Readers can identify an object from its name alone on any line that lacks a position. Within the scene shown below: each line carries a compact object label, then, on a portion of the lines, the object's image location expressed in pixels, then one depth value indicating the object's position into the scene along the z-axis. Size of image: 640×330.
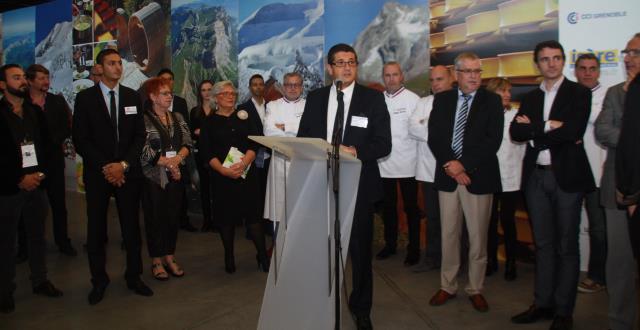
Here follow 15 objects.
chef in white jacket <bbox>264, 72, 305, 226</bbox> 4.86
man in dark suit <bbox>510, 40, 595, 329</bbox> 2.99
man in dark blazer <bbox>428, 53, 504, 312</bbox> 3.38
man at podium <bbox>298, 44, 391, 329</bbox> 2.94
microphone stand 2.18
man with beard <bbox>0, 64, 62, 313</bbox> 3.39
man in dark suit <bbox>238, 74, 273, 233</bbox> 5.06
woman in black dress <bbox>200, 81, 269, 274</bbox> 4.41
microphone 2.26
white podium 2.48
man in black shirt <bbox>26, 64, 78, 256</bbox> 4.91
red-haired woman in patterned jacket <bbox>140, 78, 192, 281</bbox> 4.10
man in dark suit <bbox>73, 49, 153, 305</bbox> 3.66
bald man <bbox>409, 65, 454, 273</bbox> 4.45
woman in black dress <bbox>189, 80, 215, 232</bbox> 6.24
